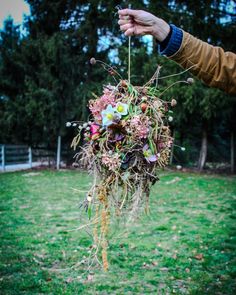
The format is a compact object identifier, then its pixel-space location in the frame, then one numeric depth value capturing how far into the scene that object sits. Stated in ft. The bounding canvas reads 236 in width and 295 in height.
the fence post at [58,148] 49.98
